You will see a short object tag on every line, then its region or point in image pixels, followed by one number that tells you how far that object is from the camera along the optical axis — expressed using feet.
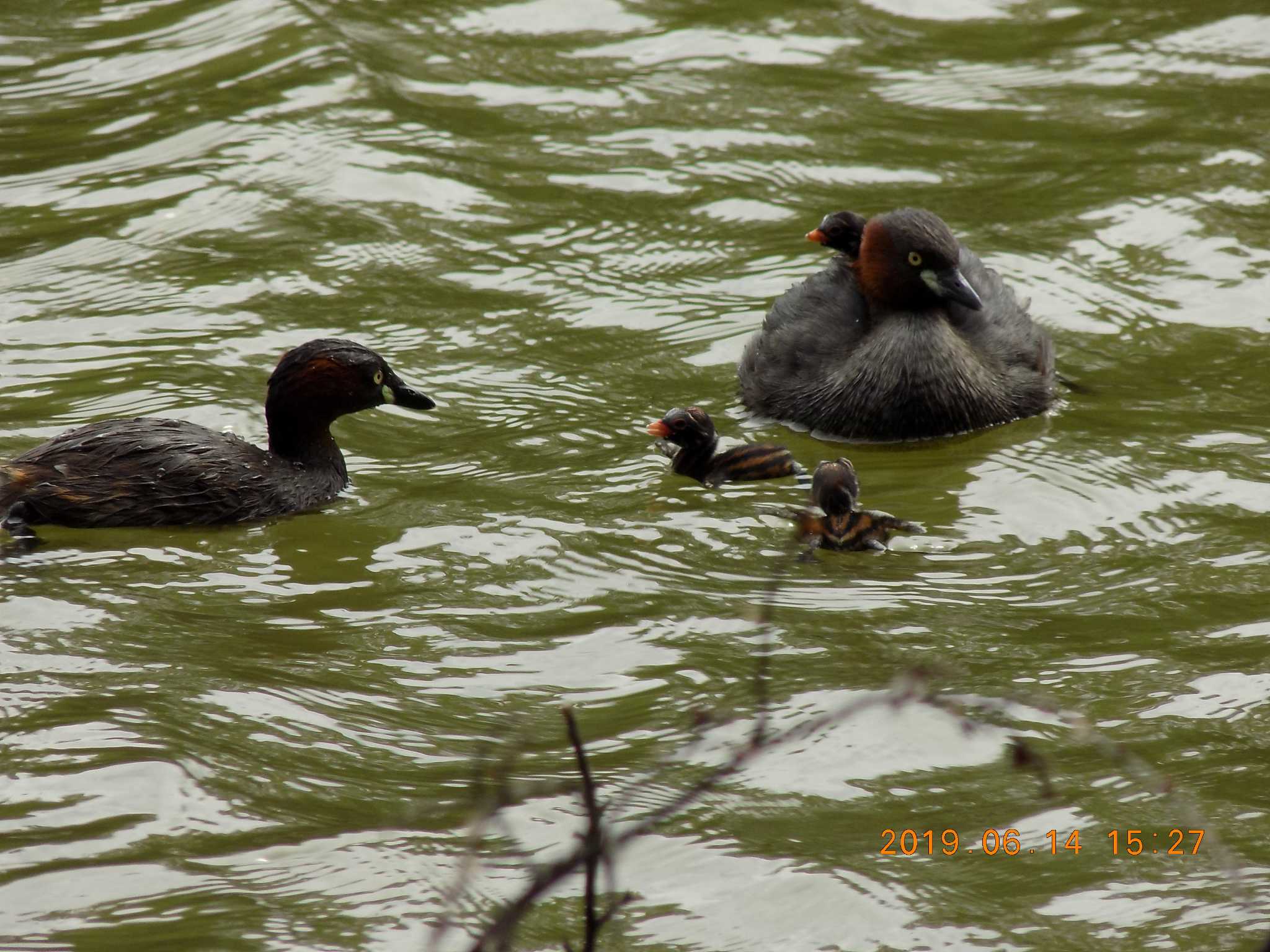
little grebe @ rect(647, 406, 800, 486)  48.83
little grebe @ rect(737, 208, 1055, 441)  53.01
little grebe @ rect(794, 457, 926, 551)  43.91
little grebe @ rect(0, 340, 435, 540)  45.75
